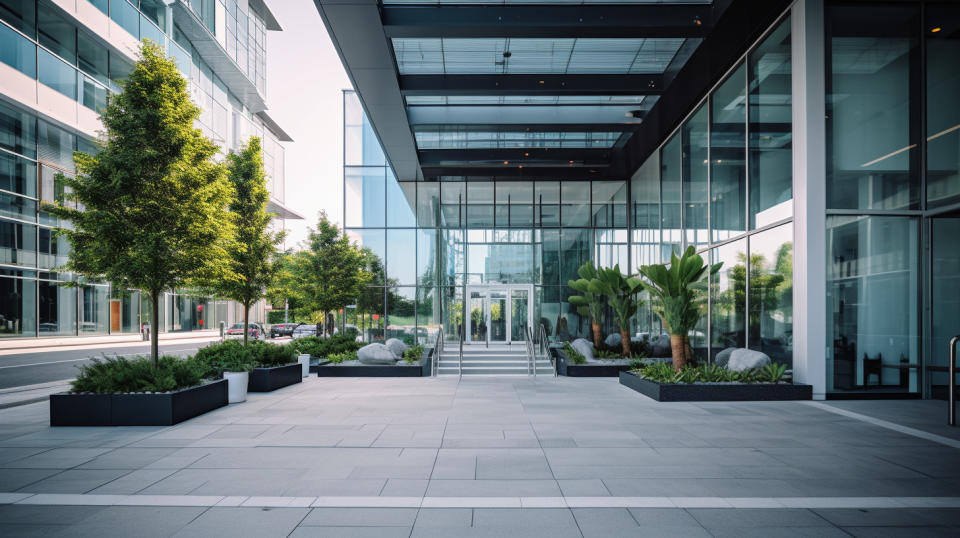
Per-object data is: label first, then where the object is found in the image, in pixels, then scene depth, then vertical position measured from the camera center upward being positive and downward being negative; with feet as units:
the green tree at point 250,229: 48.19 +4.92
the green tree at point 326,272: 68.44 +1.28
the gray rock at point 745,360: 38.65 -5.82
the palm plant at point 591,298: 62.28 -1.94
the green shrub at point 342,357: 56.75 -8.11
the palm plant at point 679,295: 42.16 -1.11
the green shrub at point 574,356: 54.90 -7.85
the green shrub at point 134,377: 28.91 -5.38
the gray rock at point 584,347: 57.77 -7.25
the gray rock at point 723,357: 44.83 -6.45
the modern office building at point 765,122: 35.86 +13.52
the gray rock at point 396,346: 61.77 -7.65
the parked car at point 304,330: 152.77 -14.61
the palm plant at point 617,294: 57.98 -1.37
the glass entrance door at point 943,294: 35.70 -0.85
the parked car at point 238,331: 128.06 -13.05
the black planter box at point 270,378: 41.27 -7.74
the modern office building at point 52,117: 78.43 +25.90
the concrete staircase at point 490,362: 56.24 -8.89
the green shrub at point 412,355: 57.88 -8.18
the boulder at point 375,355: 53.78 -7.48
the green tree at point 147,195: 31.04 +5.28
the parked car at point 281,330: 152.76 -14.18
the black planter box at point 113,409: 27.94 -6.75
